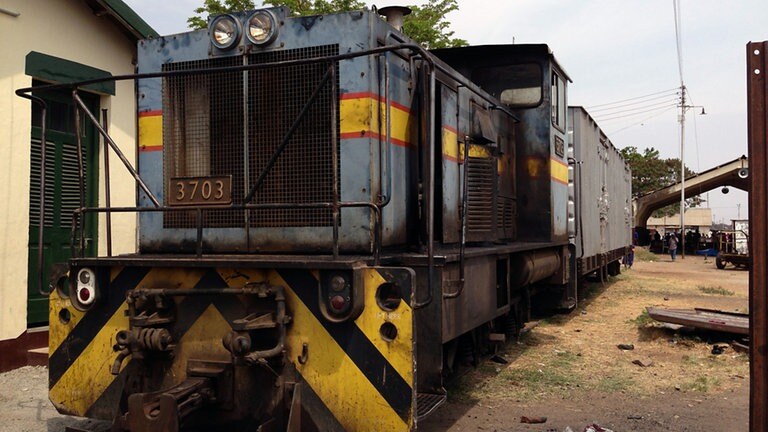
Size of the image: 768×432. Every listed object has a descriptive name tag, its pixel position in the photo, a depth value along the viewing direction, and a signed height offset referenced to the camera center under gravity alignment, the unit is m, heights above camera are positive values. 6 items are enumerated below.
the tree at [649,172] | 52.44 +4.76
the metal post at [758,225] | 2.66 +0.02
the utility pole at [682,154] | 29.45 +3.96
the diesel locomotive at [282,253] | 3.01 -0.14
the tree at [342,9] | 13.61 +4.80
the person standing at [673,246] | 27.00 -0.72
